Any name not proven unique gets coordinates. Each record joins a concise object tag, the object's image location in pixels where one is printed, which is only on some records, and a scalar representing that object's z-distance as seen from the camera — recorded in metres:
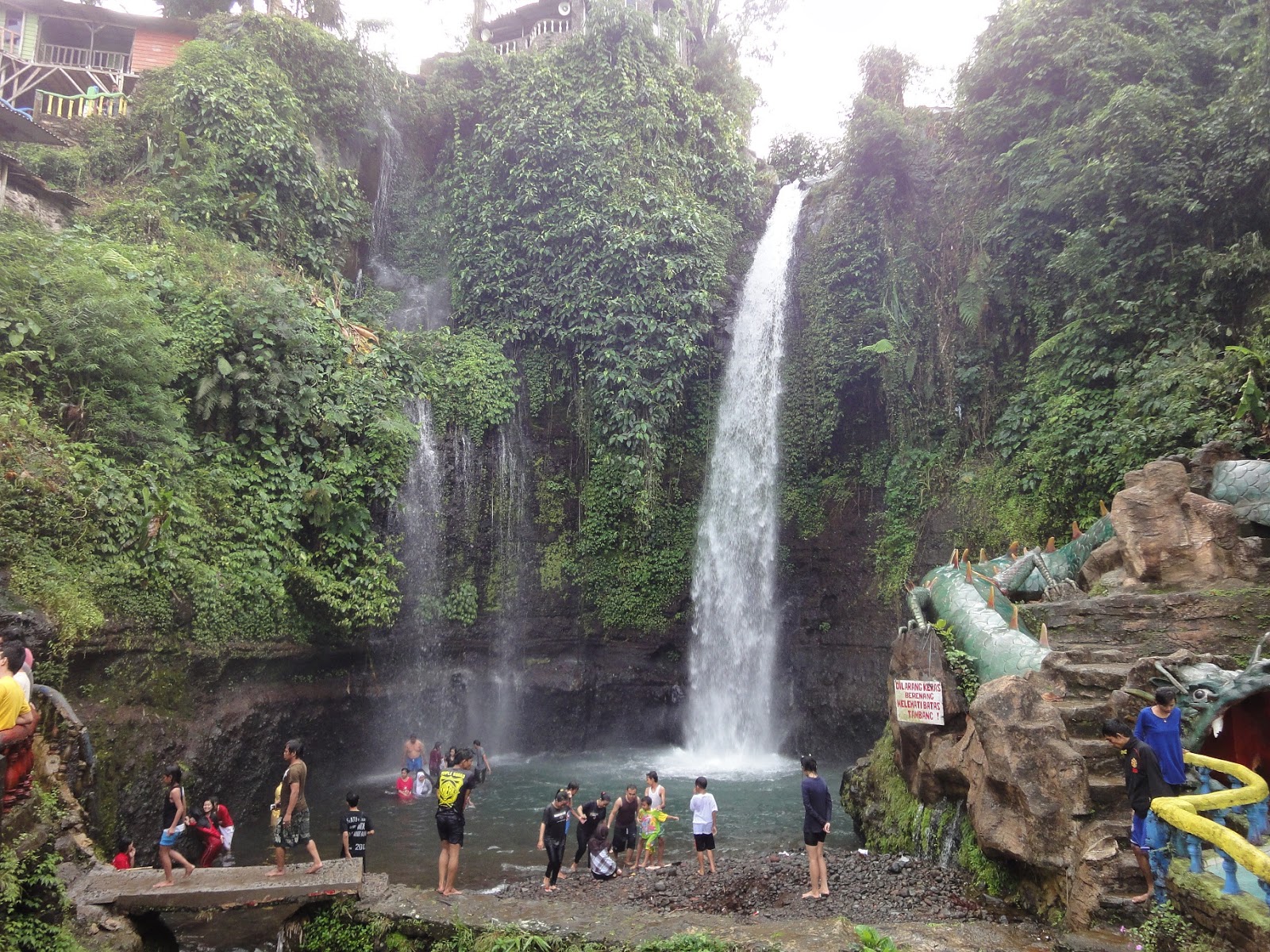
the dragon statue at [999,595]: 7.90
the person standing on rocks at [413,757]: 12.76
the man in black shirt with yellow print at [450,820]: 7.44
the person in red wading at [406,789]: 12.58
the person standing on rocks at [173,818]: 7.22
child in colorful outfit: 9.11
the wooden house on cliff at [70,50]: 21.19
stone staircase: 5.51
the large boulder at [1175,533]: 7.73
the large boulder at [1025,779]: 6.12
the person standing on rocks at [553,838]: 8.25
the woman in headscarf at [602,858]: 8.69
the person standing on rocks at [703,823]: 8.55
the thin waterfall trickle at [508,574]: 16.81
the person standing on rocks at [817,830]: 7.41
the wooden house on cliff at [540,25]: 23.72
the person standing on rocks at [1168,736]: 5.37
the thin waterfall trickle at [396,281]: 19.69
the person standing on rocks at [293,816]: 7.02
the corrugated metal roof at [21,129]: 14.59
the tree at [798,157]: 23.16
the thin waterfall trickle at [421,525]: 15.29
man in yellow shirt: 5.57
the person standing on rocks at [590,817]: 8.91
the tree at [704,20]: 24.11
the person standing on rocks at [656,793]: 9.21
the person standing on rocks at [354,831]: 8.24
